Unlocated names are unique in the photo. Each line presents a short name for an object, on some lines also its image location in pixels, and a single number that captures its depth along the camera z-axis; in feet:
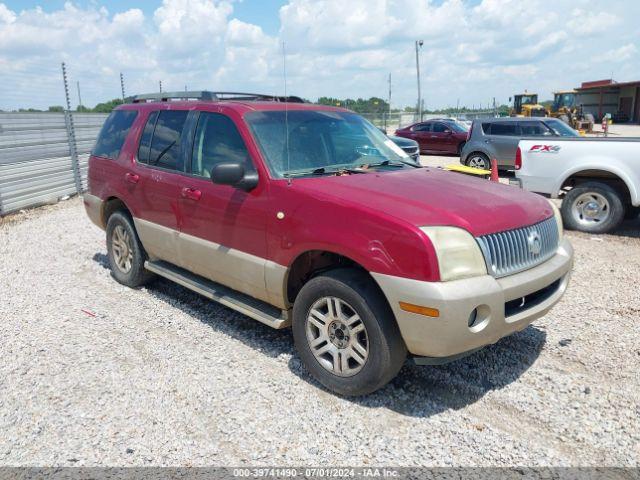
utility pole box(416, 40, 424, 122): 141.65
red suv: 9.71
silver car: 44.78
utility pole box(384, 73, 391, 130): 125.86
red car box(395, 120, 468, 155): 66.28
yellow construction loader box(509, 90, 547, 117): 116.98
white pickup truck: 24.00
